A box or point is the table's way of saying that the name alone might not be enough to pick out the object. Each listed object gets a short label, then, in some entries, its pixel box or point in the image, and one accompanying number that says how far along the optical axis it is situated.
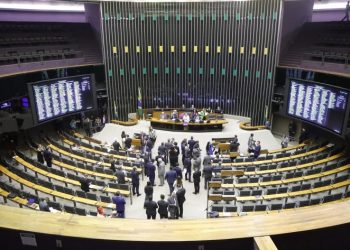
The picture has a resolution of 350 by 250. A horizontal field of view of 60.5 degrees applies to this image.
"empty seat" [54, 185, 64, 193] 9.25
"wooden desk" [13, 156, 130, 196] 9.44
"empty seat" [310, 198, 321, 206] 8.64
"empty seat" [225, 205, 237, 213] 8.27
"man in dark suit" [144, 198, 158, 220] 7.80
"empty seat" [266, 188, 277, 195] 9.38
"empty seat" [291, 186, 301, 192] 9.59
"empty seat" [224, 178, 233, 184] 10.18
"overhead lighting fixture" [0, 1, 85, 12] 16.21
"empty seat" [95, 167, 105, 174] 10.93
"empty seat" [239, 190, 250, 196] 9.28
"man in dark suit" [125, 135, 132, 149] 14.06
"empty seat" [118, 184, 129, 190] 9.68
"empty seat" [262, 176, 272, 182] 10.12
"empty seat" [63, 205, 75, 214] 8.11
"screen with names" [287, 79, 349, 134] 11.74
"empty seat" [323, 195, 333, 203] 8.66
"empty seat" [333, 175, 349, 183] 9.90
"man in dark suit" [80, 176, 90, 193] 9.47
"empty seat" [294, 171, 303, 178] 10.45
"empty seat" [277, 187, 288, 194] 9.27
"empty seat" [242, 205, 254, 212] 8.35
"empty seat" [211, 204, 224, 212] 8.37
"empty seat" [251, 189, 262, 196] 9.38
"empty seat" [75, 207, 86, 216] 7.99
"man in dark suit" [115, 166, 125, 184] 9.91
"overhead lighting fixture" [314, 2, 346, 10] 16.88
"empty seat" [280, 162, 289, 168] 11.44
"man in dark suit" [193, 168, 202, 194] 9.84
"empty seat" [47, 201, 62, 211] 8.14
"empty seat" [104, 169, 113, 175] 10.91
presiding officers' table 17.11
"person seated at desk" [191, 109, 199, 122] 17.32
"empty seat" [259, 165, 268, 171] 11.27
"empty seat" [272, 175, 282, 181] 10.23
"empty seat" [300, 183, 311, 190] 9.56
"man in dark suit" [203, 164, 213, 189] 10.23
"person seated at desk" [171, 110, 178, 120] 17.62
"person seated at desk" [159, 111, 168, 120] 17.85
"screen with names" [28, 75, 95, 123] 13.25
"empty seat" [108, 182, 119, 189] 9.73
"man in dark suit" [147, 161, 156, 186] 10.32
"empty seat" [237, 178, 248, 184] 10.18
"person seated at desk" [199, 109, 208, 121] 17.35
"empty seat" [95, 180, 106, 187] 9.79
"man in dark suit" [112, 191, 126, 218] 8.07
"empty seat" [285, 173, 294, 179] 10.48
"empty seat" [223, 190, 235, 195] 9.45
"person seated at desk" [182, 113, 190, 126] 17.05
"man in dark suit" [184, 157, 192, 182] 10.98
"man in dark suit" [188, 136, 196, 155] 13.06
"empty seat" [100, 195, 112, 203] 8.86
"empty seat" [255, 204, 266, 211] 8.32
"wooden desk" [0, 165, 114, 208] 8.57
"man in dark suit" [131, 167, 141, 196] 9.72
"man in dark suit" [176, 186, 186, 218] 8.41
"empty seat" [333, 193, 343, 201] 8.79
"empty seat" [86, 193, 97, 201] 8.94
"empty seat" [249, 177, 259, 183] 10.08
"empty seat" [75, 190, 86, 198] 9.02
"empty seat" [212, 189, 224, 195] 9.84
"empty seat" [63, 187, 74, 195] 9.15
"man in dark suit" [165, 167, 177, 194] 9.74
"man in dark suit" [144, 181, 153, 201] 8.52
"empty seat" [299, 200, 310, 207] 8.54
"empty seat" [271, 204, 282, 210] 8.36
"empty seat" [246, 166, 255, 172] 11.20
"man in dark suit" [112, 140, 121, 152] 13.13
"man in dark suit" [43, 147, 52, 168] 11.27
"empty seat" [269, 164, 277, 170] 11.33
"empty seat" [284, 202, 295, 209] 8.37
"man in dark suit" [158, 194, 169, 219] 7.68
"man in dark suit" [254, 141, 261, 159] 12.89
